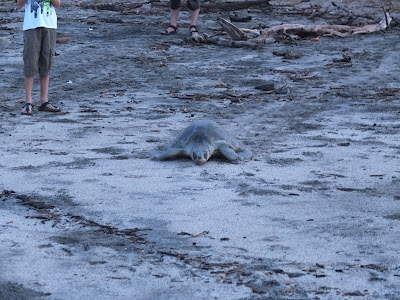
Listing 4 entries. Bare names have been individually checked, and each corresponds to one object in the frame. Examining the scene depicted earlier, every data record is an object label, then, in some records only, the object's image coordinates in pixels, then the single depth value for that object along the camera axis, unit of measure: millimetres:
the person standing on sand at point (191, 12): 18086
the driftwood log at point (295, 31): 17768
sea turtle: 8738
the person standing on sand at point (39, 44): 11174
